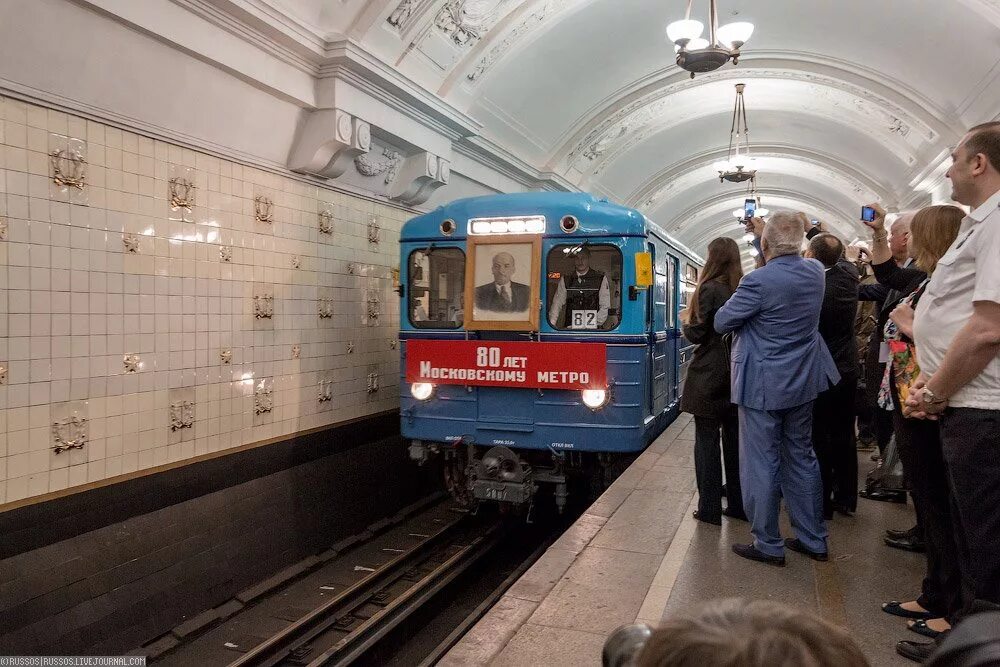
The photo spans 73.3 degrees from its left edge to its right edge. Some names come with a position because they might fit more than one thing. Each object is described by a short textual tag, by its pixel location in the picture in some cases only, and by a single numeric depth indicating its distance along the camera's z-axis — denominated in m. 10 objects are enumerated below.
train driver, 6.00
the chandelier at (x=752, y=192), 22.39
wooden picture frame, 5.99
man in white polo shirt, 2.38
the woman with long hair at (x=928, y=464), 3.04
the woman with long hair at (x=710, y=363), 4.44
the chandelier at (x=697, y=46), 7.83
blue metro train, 5.85
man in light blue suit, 3.78
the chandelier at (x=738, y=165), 13.89
